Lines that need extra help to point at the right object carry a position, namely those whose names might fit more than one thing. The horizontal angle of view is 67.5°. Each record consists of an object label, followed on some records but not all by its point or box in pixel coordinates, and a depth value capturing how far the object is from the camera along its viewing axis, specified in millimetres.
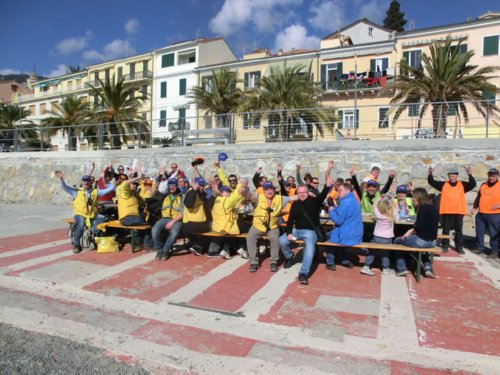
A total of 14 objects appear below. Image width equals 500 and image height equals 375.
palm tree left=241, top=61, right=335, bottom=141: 24219
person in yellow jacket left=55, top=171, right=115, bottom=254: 7445
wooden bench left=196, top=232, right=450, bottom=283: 5641
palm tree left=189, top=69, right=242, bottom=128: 29984
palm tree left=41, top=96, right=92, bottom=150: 35406
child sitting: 6082
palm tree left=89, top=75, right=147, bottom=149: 28375
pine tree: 50719
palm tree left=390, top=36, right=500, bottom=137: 18359
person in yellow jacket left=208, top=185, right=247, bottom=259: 6793
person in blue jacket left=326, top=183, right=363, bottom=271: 5965
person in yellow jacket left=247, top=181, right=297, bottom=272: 6277
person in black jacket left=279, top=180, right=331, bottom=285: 5907
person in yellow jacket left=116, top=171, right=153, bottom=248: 7352
